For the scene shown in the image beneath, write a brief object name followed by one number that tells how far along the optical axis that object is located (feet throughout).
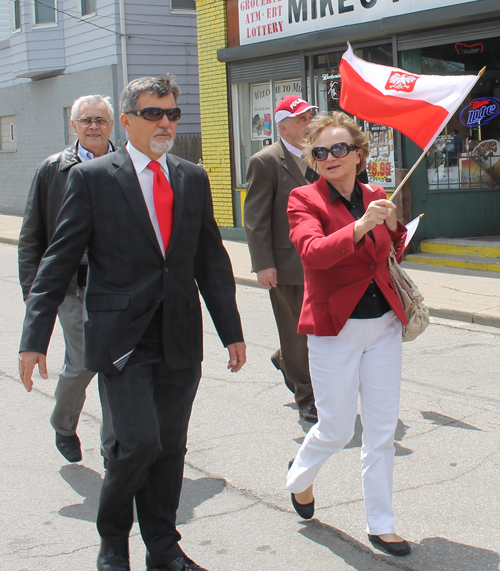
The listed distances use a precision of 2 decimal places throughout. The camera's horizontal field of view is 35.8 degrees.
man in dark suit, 10.00
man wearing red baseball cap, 17.02
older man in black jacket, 14.64
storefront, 35.19
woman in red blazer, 11.04
